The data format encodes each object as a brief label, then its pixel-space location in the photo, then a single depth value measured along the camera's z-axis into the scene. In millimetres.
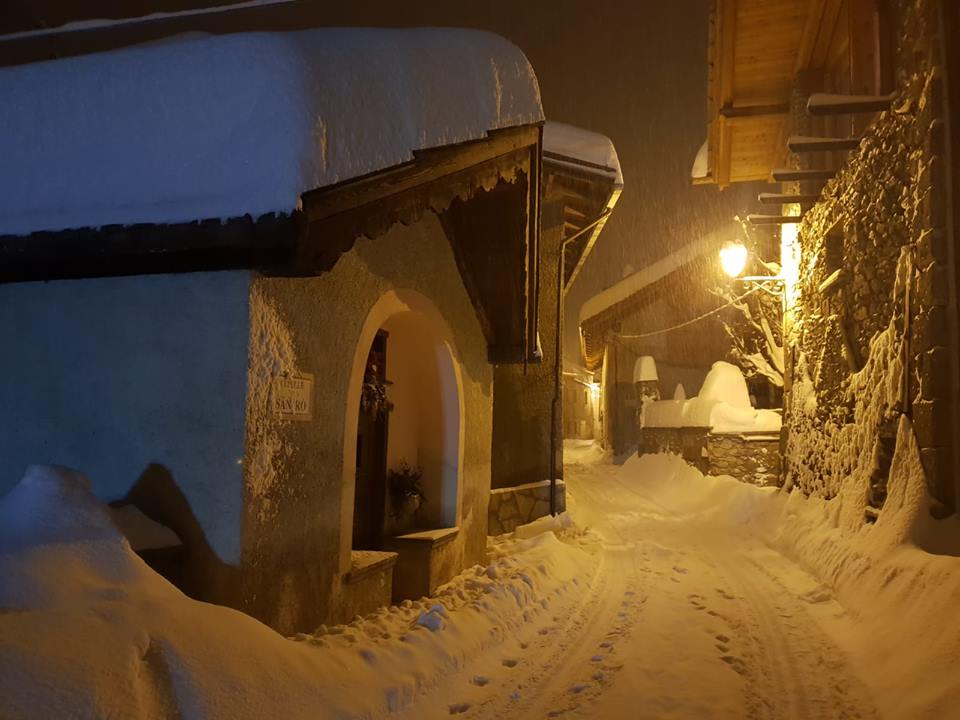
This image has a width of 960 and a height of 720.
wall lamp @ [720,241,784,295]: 13039
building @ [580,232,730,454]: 21041
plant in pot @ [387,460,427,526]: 7646
